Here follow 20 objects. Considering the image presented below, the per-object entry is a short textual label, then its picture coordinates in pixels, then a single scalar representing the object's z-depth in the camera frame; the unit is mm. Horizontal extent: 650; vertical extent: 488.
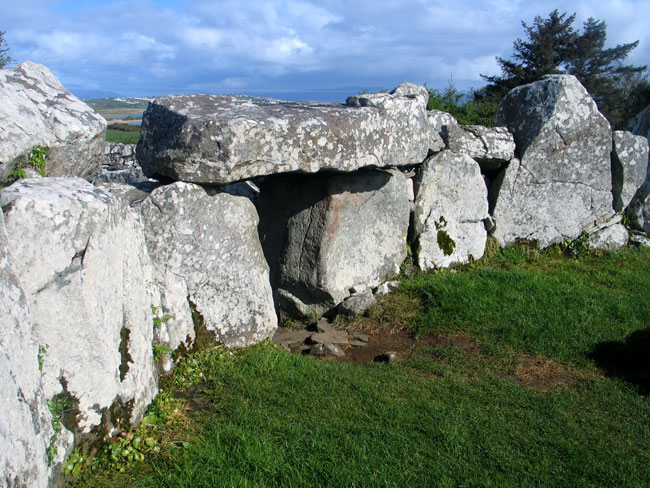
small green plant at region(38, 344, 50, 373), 3281
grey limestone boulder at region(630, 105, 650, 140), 9859
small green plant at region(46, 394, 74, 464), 3259
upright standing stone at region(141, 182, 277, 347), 5188
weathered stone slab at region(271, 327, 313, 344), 6238
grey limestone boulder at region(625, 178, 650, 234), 9062
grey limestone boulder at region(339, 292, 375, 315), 6598
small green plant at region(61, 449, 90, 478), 3467
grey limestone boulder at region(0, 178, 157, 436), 3363
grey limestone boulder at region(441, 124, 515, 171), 7754
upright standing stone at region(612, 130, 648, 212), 8625
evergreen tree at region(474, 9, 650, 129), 27152
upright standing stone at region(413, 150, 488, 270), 7645
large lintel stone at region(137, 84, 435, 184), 5184
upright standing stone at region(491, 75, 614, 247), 8109
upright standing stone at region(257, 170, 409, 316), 6625
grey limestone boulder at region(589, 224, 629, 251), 8617
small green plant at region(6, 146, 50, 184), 4586
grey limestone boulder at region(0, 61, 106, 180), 4629
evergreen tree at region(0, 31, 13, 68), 33966
